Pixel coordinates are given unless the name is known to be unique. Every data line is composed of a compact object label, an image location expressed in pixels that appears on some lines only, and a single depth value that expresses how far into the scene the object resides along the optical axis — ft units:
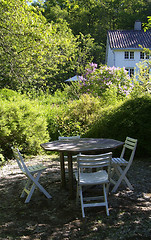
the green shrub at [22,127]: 25.80
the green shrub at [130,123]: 25.30
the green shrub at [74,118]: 32.35
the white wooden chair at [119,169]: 16.14
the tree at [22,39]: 32.73
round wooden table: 14.71
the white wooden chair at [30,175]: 15.15
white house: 96.78
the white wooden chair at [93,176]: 12.86
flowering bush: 41.22
